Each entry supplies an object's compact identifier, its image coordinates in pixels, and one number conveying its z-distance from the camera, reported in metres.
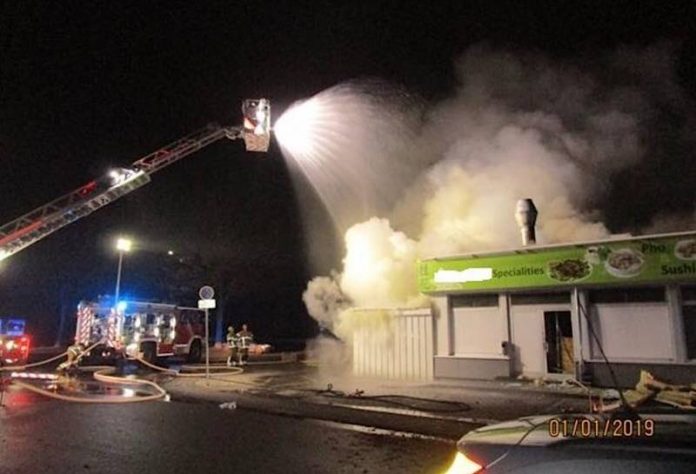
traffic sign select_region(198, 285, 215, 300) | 15.66
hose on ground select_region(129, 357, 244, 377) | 17.95
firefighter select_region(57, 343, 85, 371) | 18.83
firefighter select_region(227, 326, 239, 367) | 22.17
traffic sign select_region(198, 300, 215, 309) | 15.58
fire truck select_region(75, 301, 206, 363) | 20.75
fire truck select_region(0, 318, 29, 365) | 18.45
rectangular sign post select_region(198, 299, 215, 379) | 15.59
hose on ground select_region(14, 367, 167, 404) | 12.24
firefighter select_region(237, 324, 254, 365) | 22.46
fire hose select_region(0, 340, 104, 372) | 18.30
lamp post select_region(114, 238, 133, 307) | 25.36
